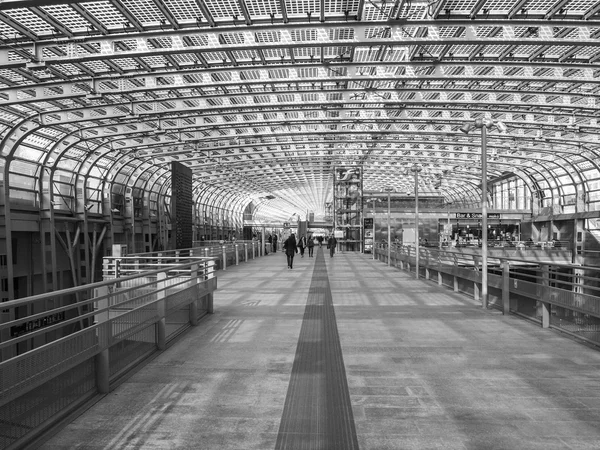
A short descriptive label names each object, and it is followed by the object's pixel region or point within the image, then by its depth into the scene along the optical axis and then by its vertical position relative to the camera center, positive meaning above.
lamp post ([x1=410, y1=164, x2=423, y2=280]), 18.61 +1.47
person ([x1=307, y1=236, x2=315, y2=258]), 36.00 -0.98
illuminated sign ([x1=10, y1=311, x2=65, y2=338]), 19.11 -3.38
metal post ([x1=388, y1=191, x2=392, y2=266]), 26.38 -1.04
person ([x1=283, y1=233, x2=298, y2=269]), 24.09 -0.71
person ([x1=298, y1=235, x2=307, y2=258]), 35.74 -1.00
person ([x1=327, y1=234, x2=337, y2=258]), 35.28 -0.96
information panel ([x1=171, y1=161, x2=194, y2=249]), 15.62 +0.87
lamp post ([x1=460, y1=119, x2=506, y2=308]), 11.43 +0.32
